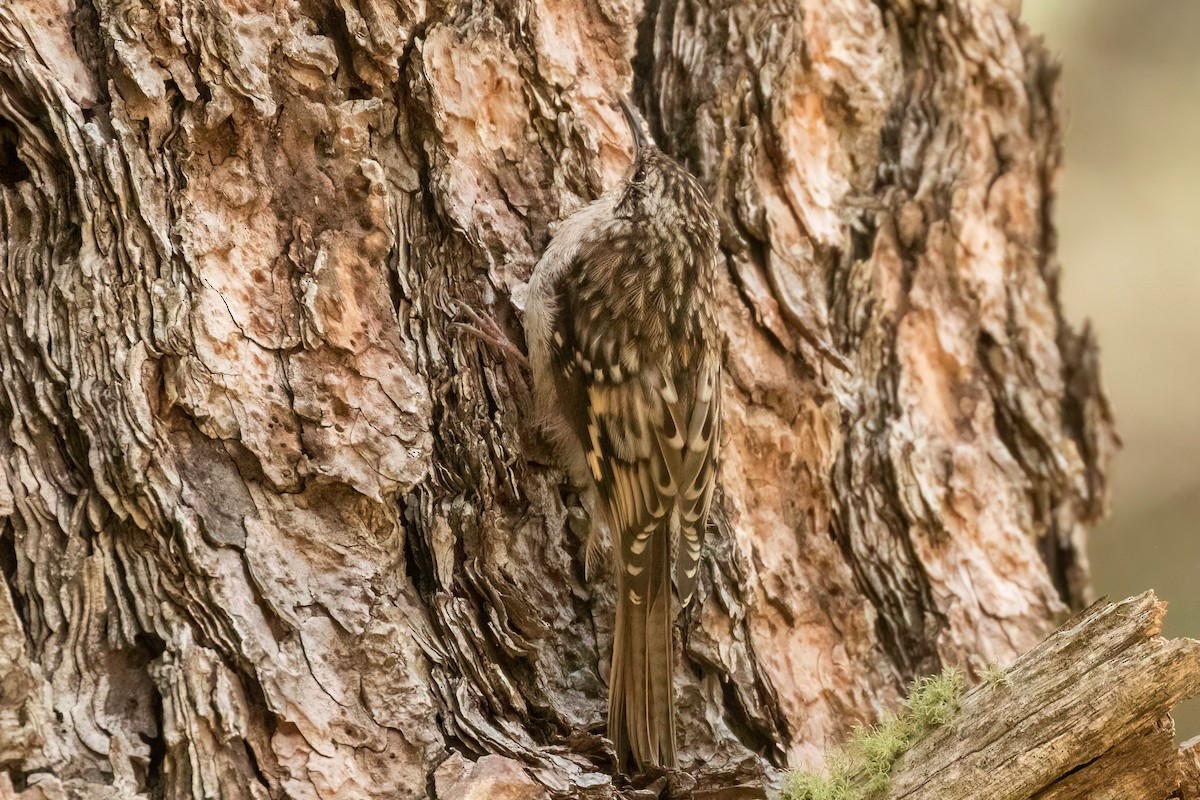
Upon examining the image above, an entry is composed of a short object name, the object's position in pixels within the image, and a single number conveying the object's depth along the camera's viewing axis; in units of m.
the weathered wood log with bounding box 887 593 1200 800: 4.41
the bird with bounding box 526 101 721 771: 4.47
